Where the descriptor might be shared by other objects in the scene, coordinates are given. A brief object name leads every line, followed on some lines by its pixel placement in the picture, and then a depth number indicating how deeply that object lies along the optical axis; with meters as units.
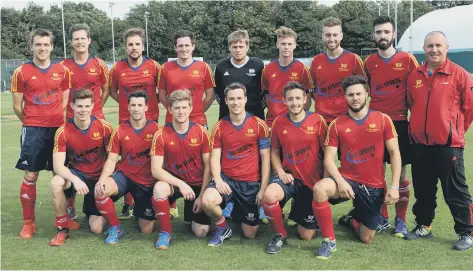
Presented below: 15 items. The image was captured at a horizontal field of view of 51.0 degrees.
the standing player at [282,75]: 5.67
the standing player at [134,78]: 5.99
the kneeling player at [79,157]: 5.16
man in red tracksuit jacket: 4.75
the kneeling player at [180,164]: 5.05
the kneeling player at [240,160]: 5.12
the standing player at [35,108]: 5.46
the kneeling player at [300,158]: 4.98
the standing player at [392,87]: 5.22
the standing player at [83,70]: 5.85
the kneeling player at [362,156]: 4.78
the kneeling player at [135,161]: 5.27
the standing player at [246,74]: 5.92
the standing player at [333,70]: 5.42
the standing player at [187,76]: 5.91
